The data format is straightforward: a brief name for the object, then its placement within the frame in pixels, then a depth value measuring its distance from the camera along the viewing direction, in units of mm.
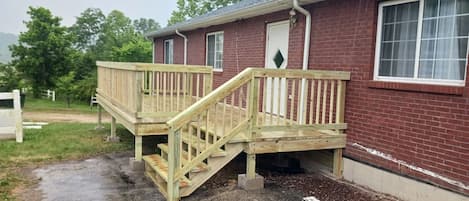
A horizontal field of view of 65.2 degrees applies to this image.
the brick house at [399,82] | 4175
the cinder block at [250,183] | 5097
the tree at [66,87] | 22422
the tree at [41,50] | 22719
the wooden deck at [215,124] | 4637
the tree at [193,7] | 36500
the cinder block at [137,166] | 6285
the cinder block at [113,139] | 8820
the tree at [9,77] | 23186
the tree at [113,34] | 34844
